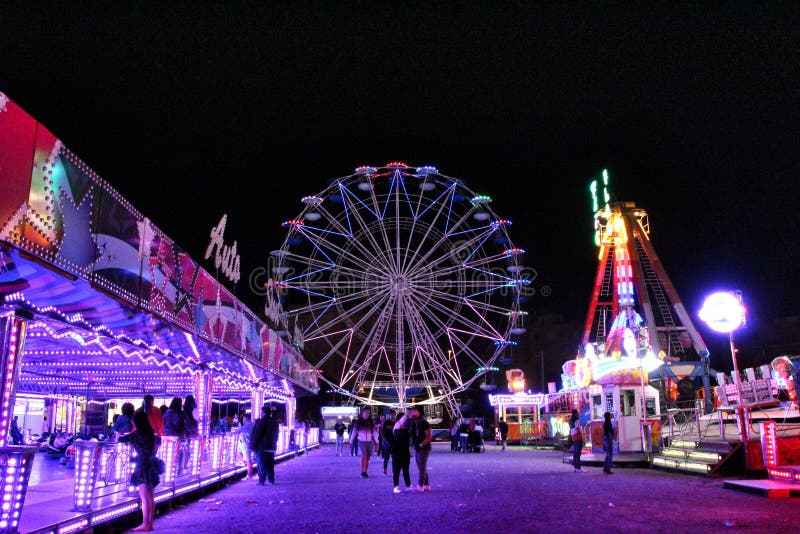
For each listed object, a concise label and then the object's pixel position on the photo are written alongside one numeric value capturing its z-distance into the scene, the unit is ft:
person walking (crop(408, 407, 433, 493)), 44.05
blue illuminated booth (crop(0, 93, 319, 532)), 22.35
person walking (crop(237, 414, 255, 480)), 55.31
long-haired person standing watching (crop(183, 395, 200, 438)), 46.67
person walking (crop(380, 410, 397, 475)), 51.57
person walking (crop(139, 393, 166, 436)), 31.29
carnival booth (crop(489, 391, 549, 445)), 142.20
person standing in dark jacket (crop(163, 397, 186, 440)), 44.86
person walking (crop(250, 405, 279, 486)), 48.98
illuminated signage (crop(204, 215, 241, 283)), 51.72
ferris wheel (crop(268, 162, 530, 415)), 110.83
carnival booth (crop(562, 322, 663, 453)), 78.59
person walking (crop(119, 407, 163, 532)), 29.48
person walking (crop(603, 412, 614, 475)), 61.52
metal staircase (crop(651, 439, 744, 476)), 54.34
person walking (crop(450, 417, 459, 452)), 107.34
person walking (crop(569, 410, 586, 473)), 62.95
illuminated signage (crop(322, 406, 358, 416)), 154.81
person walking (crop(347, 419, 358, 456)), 94.38
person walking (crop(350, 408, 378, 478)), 57.41
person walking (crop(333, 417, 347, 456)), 98.52
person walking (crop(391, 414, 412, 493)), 43.45
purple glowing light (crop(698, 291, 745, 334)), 57.36
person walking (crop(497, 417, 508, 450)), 119.45
